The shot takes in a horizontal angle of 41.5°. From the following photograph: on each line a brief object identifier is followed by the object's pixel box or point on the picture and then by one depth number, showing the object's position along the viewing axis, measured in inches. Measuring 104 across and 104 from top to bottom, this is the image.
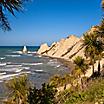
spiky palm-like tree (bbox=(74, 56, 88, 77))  1081.6
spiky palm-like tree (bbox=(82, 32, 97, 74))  1142.2
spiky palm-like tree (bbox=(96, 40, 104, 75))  1133.6
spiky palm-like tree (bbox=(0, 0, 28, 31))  186.5
